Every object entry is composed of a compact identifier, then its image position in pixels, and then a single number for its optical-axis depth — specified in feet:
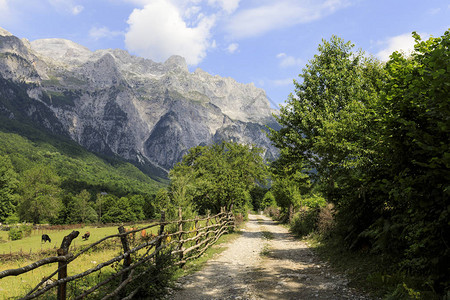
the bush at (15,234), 154.40
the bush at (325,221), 50.93
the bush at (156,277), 23.95
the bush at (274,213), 187.98
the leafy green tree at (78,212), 300.61
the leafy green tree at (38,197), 247.91
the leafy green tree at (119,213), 333.62
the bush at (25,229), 168.45
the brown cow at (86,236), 134.41
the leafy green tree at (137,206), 348.18
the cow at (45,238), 131.23
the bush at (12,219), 239.83
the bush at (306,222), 63.87
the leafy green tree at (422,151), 13.67
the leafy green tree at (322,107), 54.24
